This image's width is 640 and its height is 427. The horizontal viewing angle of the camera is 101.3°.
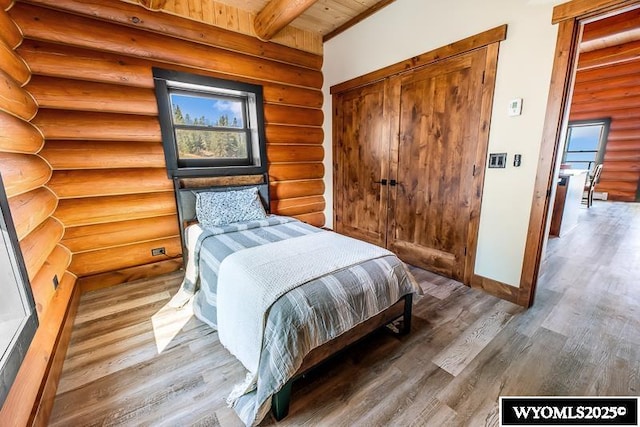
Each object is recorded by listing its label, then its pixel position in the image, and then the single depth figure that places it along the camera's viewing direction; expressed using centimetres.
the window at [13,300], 105
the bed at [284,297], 121
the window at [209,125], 261
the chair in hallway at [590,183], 575
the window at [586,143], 637
